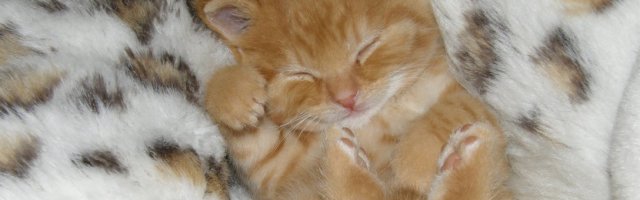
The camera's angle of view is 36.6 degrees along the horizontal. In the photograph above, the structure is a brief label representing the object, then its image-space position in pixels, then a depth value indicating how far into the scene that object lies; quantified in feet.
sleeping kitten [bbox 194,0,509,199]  1.04
